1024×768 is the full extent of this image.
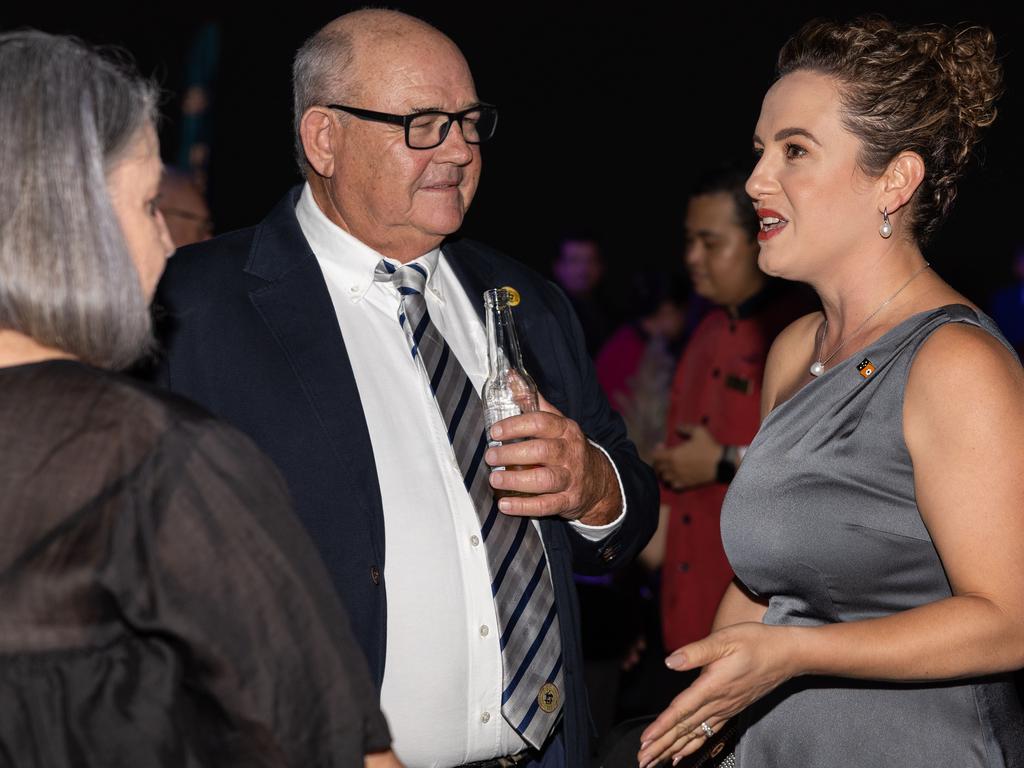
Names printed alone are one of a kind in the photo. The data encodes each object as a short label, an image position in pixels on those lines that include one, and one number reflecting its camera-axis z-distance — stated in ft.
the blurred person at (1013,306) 23.41
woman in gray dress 5.43
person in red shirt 12.04
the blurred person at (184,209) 10.68
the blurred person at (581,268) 22.13
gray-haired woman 3.71
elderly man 6.47
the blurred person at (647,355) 15.57
